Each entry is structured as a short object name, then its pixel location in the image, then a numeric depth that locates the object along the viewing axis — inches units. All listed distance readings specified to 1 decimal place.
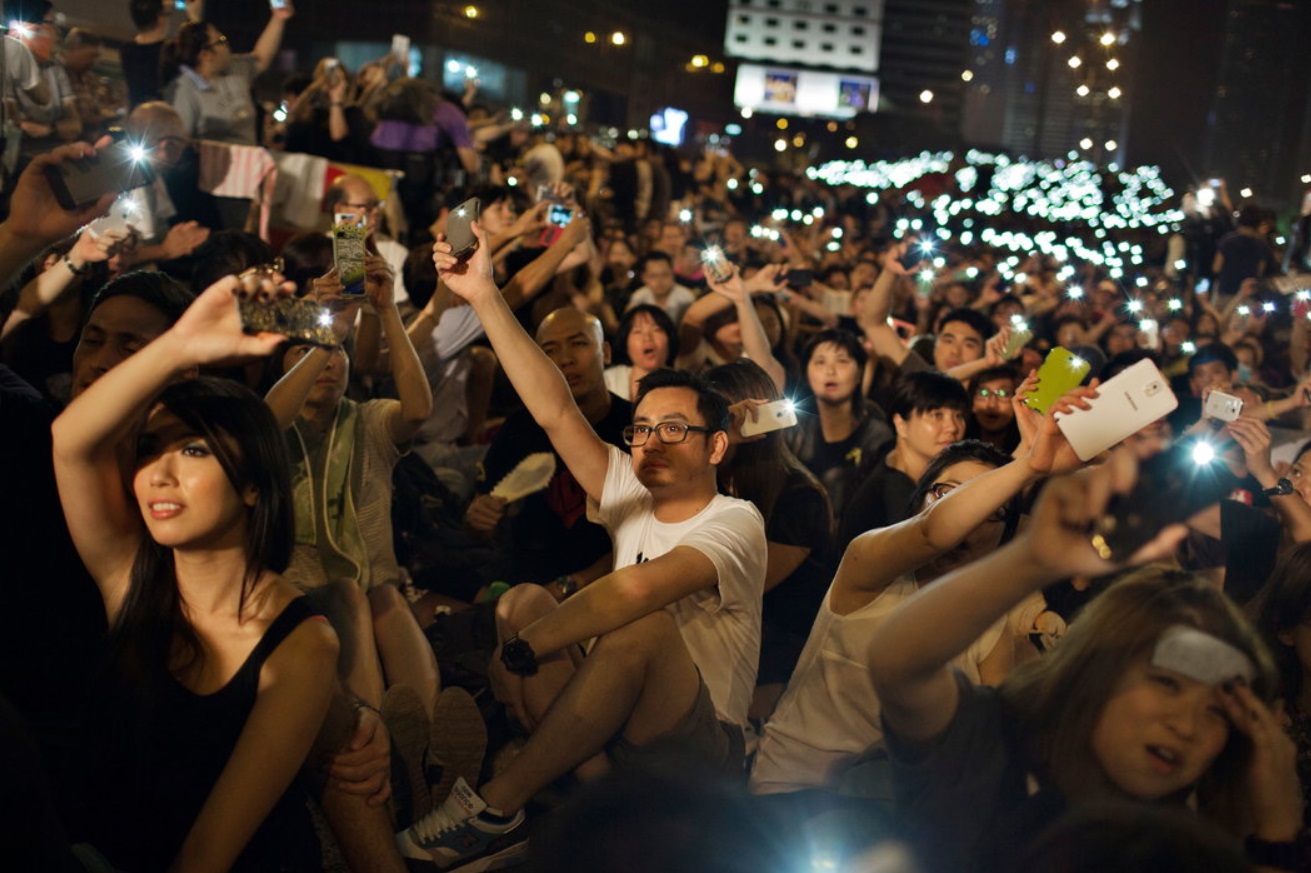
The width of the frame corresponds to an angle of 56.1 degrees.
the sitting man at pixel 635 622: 133.6
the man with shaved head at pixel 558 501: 190.1
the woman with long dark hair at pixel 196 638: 101.5
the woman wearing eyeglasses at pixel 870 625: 109.9
